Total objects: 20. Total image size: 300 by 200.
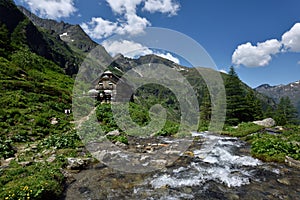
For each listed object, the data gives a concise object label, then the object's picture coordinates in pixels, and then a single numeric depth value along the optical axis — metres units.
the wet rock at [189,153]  13.31
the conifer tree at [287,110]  61.37
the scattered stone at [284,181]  8.92
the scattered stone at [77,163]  10.33
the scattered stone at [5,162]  9.73
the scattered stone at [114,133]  17.07
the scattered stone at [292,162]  11.20
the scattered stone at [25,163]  9.74
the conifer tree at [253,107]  45.42
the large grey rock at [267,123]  28.42
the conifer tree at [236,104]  43.56
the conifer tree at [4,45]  36.20
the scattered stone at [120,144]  15.06
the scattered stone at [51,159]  10.55
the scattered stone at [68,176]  9.03
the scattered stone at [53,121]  18.08
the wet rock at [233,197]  7.60
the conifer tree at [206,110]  56.07
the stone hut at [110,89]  30.80
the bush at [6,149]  11.03
